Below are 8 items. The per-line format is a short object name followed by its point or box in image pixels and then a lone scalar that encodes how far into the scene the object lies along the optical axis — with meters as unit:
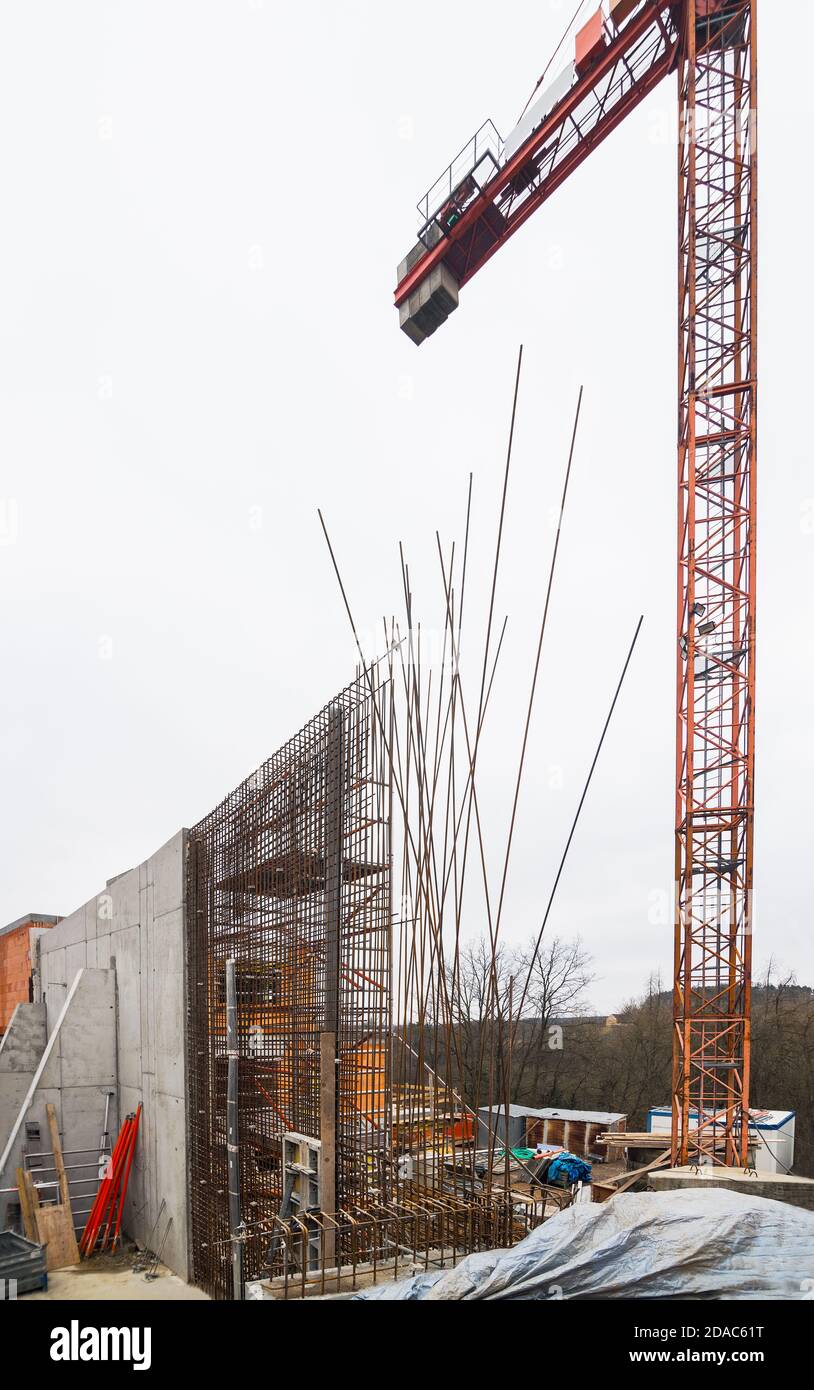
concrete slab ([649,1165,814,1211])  11.13
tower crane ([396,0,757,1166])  14.07
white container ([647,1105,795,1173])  15.48
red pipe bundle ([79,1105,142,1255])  12.96
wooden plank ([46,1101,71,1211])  12.73
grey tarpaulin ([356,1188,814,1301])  4.61
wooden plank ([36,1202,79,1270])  11.99
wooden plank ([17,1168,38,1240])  12.37
